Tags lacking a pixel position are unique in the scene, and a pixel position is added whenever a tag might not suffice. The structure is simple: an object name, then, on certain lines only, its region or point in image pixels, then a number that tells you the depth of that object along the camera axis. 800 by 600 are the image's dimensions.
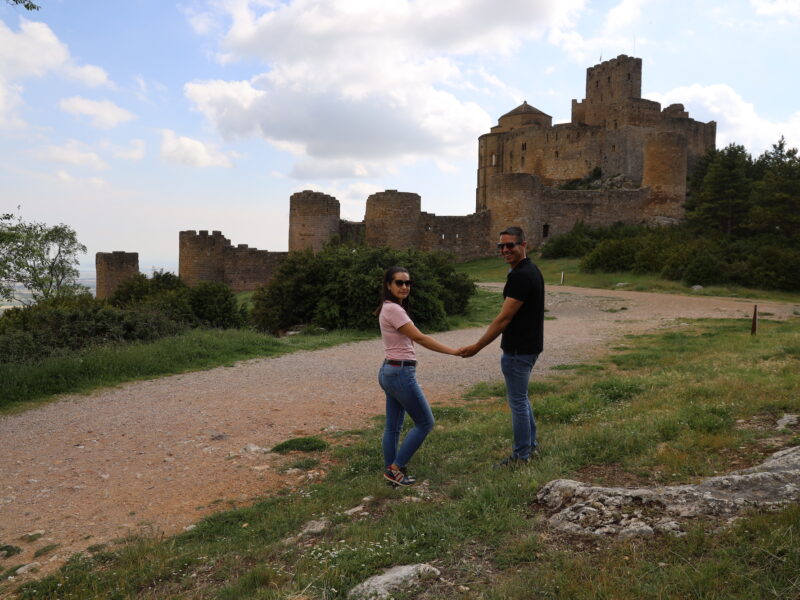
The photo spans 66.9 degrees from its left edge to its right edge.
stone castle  33.97
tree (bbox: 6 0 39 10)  9.52
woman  4.53
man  4.45
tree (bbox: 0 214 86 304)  30.16
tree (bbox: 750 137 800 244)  26.75
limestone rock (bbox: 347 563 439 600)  2.91
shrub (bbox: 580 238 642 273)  28.02
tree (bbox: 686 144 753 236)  30.61
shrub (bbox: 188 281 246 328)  16.33
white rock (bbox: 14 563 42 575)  3.84
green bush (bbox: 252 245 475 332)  16.19
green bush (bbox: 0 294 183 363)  10.20
